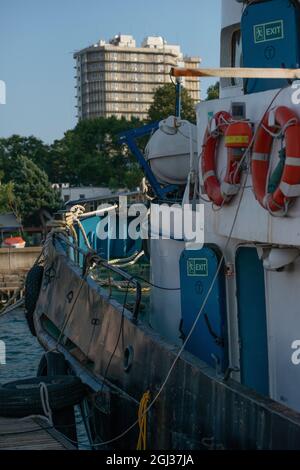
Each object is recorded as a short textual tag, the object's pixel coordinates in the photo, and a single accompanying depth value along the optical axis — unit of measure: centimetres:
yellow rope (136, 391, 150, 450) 748
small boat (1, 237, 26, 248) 3872
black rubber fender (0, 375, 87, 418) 850
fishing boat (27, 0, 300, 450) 634
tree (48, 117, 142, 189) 6094
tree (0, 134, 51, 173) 6500
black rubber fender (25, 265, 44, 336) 1273
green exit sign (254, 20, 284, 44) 712
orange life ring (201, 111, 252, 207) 669
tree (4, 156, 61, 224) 4944
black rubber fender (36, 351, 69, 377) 1021
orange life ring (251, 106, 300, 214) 606
